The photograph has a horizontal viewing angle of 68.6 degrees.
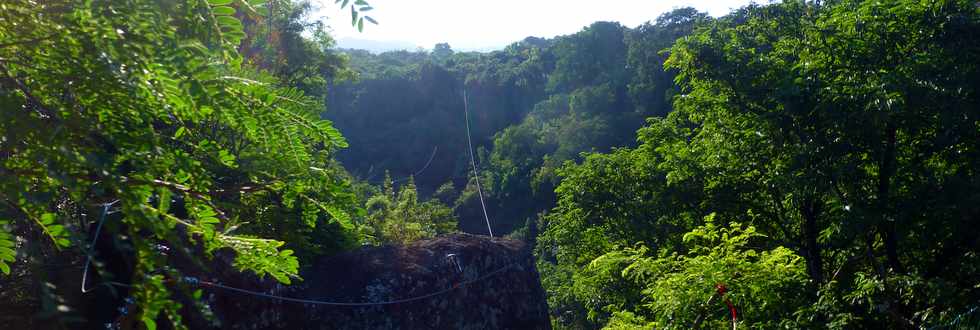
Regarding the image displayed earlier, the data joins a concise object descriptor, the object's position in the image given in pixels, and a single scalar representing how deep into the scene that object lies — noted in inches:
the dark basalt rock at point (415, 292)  235.8
